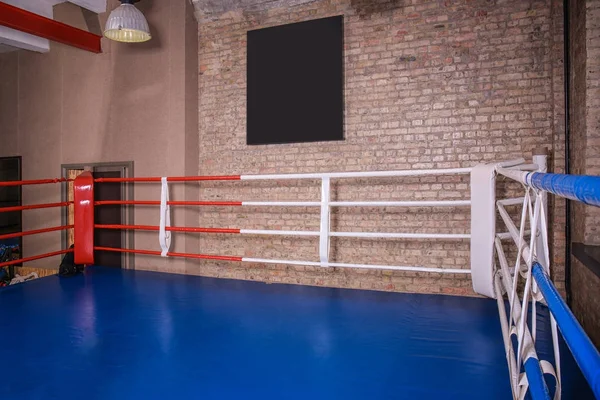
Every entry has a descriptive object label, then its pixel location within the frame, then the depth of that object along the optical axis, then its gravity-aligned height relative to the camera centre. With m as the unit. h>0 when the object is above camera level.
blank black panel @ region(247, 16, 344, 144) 4.29 +1.20
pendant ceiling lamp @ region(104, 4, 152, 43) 4.11 +1.69
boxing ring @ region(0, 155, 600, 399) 1.97 -0.92
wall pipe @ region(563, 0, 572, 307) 3.45 +0.61
